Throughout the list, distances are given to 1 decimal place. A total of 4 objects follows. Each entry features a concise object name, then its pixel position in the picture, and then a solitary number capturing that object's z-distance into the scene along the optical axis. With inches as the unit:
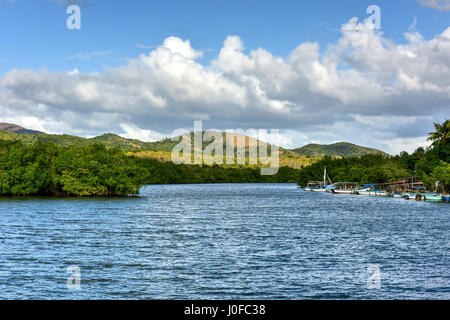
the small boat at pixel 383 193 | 7504.9
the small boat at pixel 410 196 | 6238.7
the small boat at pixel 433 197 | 5579.7
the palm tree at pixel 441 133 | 6259.8
